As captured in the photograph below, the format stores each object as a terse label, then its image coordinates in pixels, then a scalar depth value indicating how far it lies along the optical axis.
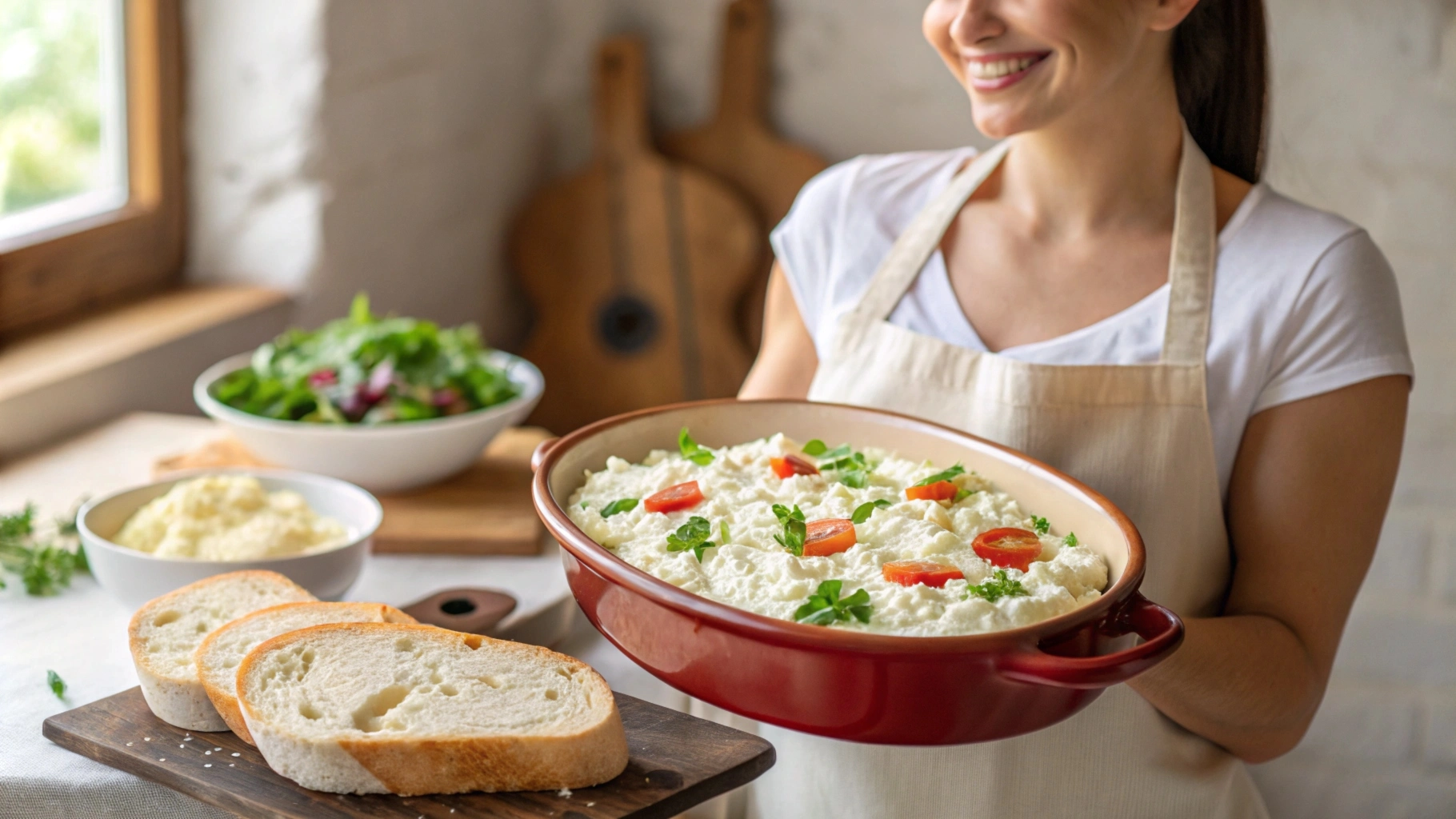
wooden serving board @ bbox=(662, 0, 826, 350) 2.74
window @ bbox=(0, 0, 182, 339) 2.02
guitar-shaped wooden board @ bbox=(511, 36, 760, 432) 2.83
